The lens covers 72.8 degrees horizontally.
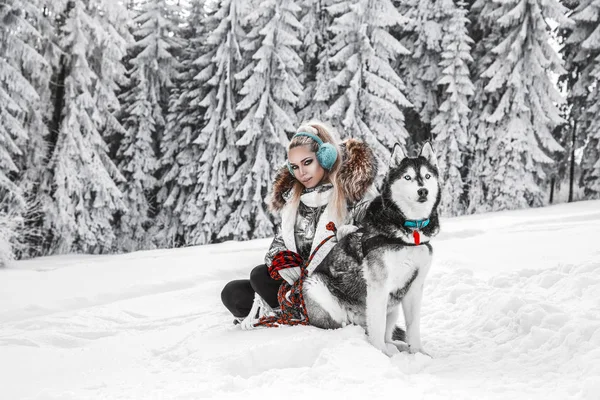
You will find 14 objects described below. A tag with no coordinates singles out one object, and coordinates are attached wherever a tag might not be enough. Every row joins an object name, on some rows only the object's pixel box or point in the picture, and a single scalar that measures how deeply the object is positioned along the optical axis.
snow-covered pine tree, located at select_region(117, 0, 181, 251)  17.64
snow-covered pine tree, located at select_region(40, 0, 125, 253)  13.54
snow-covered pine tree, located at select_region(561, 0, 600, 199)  14.05
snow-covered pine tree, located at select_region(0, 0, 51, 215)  11.49
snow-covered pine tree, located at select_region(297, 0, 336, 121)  15.16
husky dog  2.66
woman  3.14
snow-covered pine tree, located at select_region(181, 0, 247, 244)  15.68
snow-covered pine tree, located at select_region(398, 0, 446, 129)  16.20
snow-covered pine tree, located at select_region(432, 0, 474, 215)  14.97
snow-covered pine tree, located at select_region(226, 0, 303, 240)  14.66
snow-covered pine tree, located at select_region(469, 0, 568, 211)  14.36
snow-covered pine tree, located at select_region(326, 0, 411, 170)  13.81
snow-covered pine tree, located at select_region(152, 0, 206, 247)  17.38
